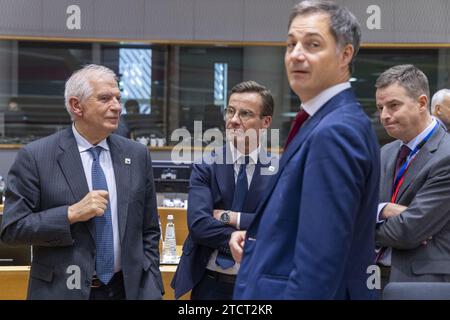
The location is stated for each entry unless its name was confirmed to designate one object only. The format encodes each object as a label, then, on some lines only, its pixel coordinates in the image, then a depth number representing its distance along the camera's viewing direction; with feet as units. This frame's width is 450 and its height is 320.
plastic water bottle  12.97
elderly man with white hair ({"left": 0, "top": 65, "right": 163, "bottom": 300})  8.51
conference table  12.19
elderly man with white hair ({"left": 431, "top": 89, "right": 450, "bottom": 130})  14.96
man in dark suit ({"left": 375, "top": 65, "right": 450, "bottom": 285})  9.08
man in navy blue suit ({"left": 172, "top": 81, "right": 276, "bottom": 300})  9.34
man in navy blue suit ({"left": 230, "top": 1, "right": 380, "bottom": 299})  5.47
